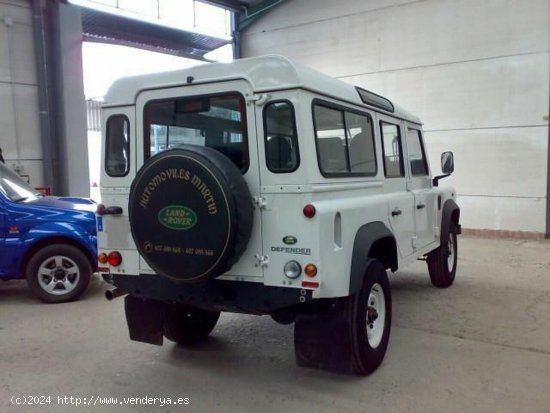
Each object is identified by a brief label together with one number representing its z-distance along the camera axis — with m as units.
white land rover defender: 3.03
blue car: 5.75
